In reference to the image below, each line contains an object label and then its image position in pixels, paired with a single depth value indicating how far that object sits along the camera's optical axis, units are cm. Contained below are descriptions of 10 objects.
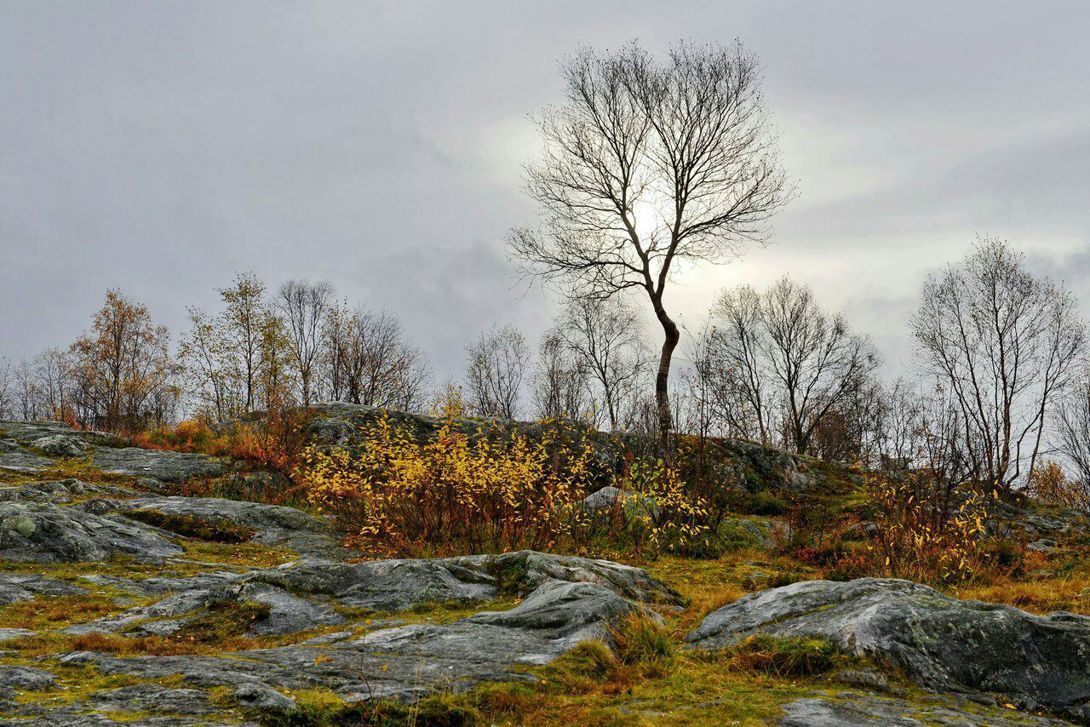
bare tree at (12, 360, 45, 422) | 6200
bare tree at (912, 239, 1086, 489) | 3038
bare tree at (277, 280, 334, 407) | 3832
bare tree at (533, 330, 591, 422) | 4197
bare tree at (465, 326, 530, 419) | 4809
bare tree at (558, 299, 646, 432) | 4384
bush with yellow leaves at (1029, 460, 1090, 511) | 2257
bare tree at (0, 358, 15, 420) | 6049
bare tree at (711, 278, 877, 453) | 3544
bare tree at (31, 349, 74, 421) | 5622
